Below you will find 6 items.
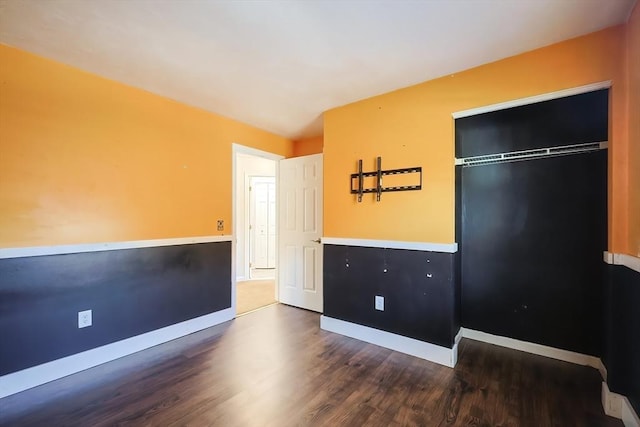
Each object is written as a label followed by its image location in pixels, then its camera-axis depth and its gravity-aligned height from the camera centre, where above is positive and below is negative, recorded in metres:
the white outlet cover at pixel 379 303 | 2.62 -0.86
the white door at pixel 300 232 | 3.56 -0.25
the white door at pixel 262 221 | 5.77 -0.15
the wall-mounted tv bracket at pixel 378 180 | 2.46 +0.35
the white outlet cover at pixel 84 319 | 2.16 -0.84
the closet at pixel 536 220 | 2.19 -0.06
